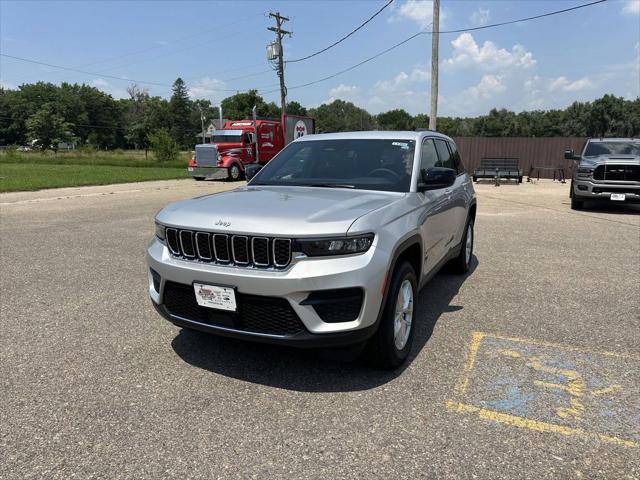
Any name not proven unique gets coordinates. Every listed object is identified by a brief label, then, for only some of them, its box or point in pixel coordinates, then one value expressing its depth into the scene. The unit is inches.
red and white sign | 803.4
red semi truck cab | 856.3
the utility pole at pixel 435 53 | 703.1
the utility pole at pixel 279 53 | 1298.0
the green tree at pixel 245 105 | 3944.4
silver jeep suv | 108.4
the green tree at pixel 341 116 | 4862.2
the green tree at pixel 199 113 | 4781.0
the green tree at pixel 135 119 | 3991.1
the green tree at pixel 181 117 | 4470.2
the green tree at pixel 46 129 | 3267.7
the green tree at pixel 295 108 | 4842.5
